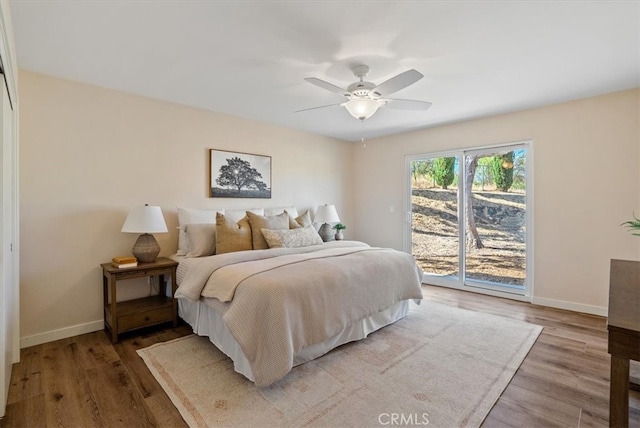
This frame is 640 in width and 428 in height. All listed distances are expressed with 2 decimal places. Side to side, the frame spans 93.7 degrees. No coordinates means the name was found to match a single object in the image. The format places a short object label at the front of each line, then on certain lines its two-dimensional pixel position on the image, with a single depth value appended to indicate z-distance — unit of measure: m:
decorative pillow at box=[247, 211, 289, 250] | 3.33
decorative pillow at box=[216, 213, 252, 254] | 3.12
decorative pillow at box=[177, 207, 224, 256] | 3.35
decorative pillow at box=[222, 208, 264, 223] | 3.68
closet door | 1.71
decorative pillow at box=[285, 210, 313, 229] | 3.86
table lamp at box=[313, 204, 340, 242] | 4.54
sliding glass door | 3.96
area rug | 1.75
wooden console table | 1.07
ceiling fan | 2.22
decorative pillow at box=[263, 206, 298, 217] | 4.25
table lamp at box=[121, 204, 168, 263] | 2.84
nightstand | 2.70
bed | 1.98
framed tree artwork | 3.85
